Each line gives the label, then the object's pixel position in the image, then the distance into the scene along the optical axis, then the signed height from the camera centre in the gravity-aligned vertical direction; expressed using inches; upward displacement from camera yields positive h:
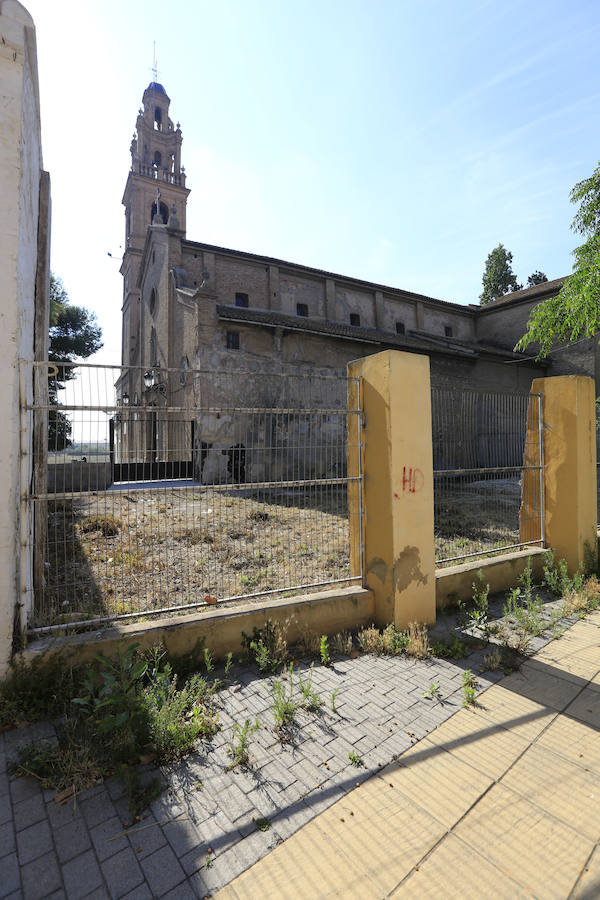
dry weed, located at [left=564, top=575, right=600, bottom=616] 189.2 -68.8
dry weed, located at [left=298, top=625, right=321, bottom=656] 144.7 -65.9
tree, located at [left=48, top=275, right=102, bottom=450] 1105.4 +354.6
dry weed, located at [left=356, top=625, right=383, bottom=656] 146.9 -66.3
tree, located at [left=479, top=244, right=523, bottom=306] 1354.6 +586.7
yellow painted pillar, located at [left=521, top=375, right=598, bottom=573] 226.2 -7.1
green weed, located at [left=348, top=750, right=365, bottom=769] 92.9 -68.8
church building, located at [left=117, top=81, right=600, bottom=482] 617.9 +301.4
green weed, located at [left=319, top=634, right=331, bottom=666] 137.5 -65.8
